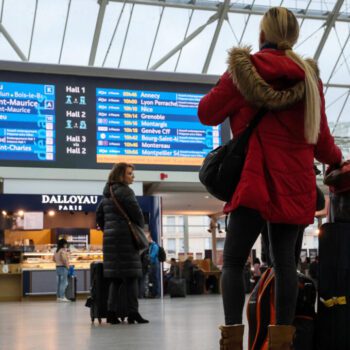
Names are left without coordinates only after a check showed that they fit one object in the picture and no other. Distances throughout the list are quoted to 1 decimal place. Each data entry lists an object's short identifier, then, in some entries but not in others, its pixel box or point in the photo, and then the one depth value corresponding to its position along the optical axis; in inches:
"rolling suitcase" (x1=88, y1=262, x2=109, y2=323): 260.2
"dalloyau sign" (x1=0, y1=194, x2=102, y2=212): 612.4
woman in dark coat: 249.9
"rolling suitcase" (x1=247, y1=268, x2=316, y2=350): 117.6
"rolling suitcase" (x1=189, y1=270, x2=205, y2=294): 772.0
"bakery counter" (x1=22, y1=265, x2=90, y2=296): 621.3
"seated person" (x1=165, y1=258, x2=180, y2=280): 797.7
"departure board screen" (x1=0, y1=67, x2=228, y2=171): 604.7
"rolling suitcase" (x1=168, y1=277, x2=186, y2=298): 650.8
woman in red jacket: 111.7
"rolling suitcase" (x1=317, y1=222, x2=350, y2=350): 118.3
